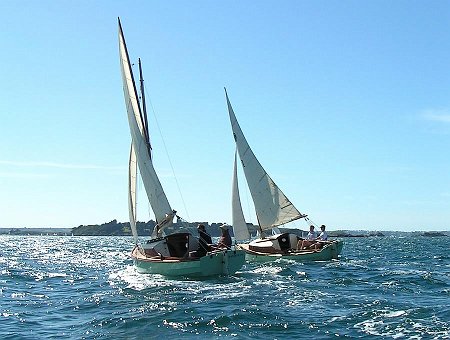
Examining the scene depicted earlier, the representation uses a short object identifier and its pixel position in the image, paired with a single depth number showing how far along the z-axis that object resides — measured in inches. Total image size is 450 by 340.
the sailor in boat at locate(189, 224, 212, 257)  1216.6
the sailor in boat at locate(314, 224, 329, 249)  1680.2
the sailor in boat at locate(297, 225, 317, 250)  1701.5
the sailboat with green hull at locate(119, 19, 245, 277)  1137.4
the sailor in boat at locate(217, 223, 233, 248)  1226.6
